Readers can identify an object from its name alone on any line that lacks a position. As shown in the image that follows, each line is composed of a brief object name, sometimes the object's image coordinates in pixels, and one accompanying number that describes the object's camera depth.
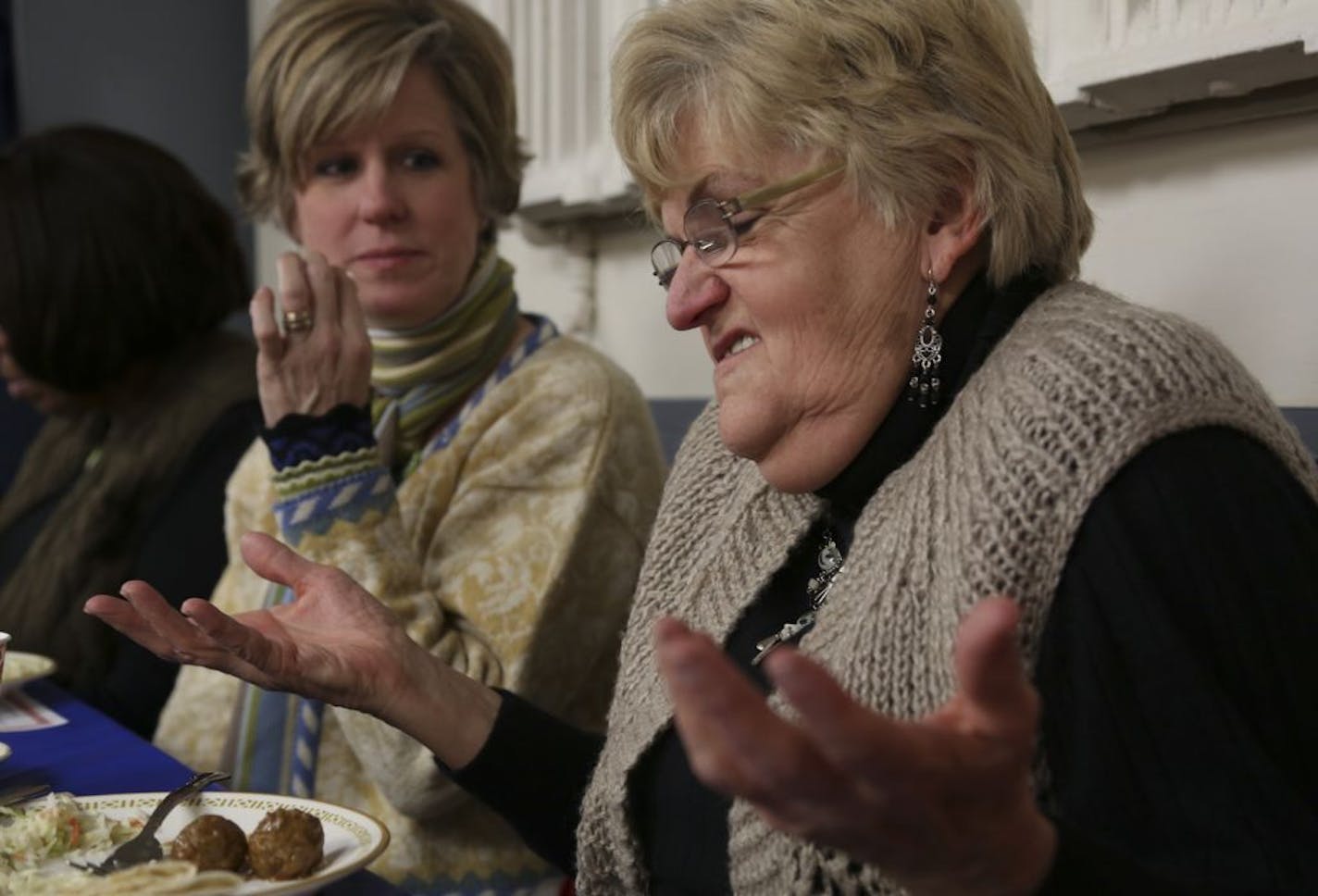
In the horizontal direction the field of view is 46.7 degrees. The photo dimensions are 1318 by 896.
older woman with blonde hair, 0.64
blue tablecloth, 1.25
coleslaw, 0.97
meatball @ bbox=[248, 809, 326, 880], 0.91
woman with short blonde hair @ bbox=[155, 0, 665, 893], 1.59
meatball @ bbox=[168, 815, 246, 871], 0.91
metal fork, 0.95
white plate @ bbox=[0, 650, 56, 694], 1.60
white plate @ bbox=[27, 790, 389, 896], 0.91
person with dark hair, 2.25
